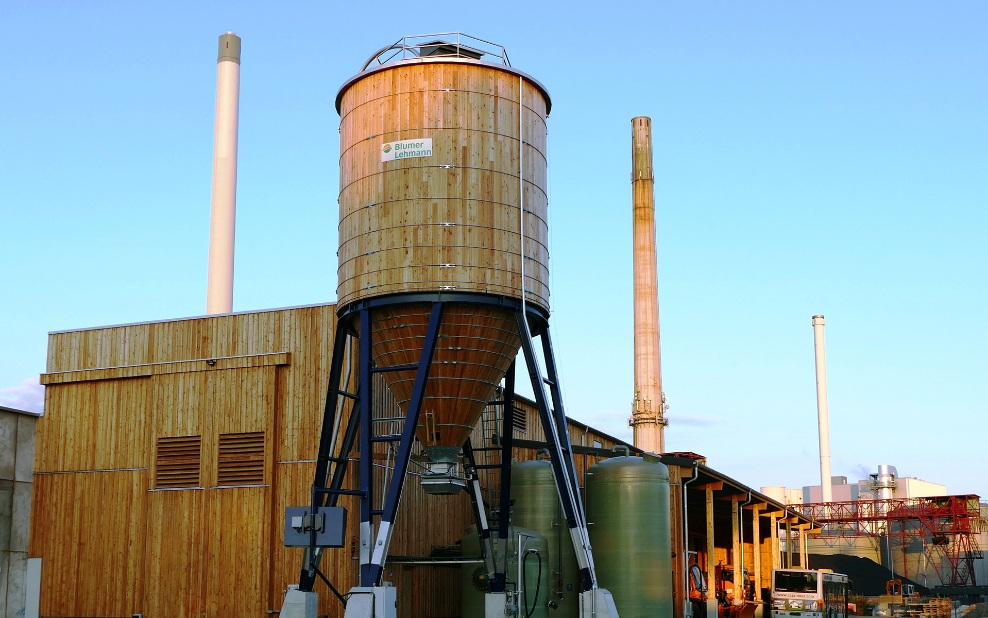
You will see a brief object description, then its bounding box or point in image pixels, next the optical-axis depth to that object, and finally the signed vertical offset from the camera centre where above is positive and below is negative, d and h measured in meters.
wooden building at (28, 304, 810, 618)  27.47 +0.21
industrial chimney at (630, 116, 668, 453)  60.78 +9.09
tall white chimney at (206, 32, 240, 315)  43.47 +12.58
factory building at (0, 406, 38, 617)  29.19 -0.43
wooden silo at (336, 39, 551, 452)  22.58 +5.56
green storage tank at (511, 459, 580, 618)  28.95 -0.92
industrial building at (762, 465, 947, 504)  115.12 -0.54
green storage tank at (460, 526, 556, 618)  27.08 -2.34
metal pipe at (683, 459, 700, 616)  37.53 -3.41
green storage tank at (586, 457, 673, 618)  29.56 -1.34
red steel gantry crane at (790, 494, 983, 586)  74.50 -2.74
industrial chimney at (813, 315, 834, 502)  90.75 +7.00
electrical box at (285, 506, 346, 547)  22.39 -0.86
